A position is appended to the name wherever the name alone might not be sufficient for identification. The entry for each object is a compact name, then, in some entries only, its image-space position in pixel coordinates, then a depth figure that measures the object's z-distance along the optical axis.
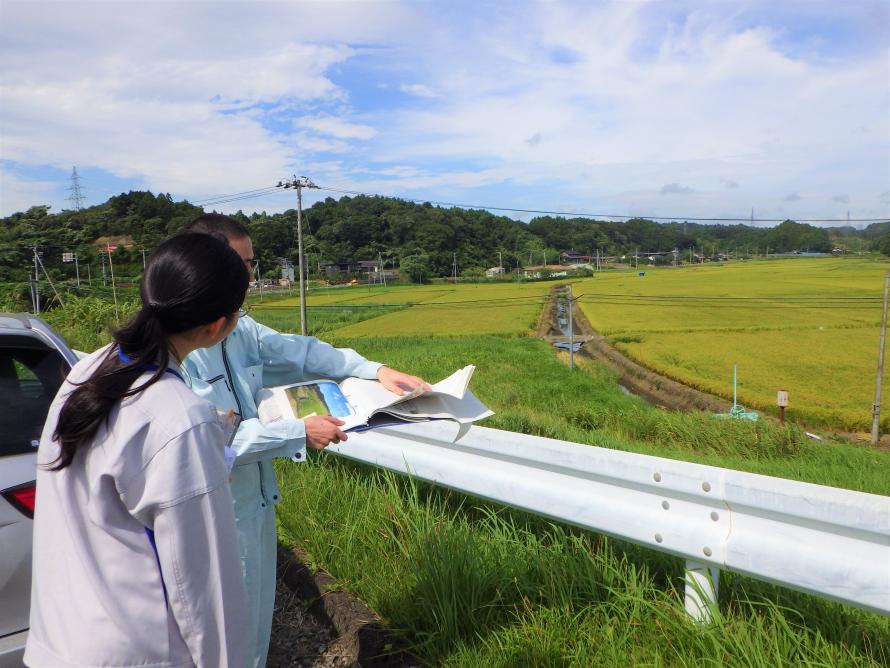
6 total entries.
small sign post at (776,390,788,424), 15.27
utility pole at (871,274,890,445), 17.45
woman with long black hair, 1.14
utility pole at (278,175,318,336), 27.70
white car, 2.19
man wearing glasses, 1.98
